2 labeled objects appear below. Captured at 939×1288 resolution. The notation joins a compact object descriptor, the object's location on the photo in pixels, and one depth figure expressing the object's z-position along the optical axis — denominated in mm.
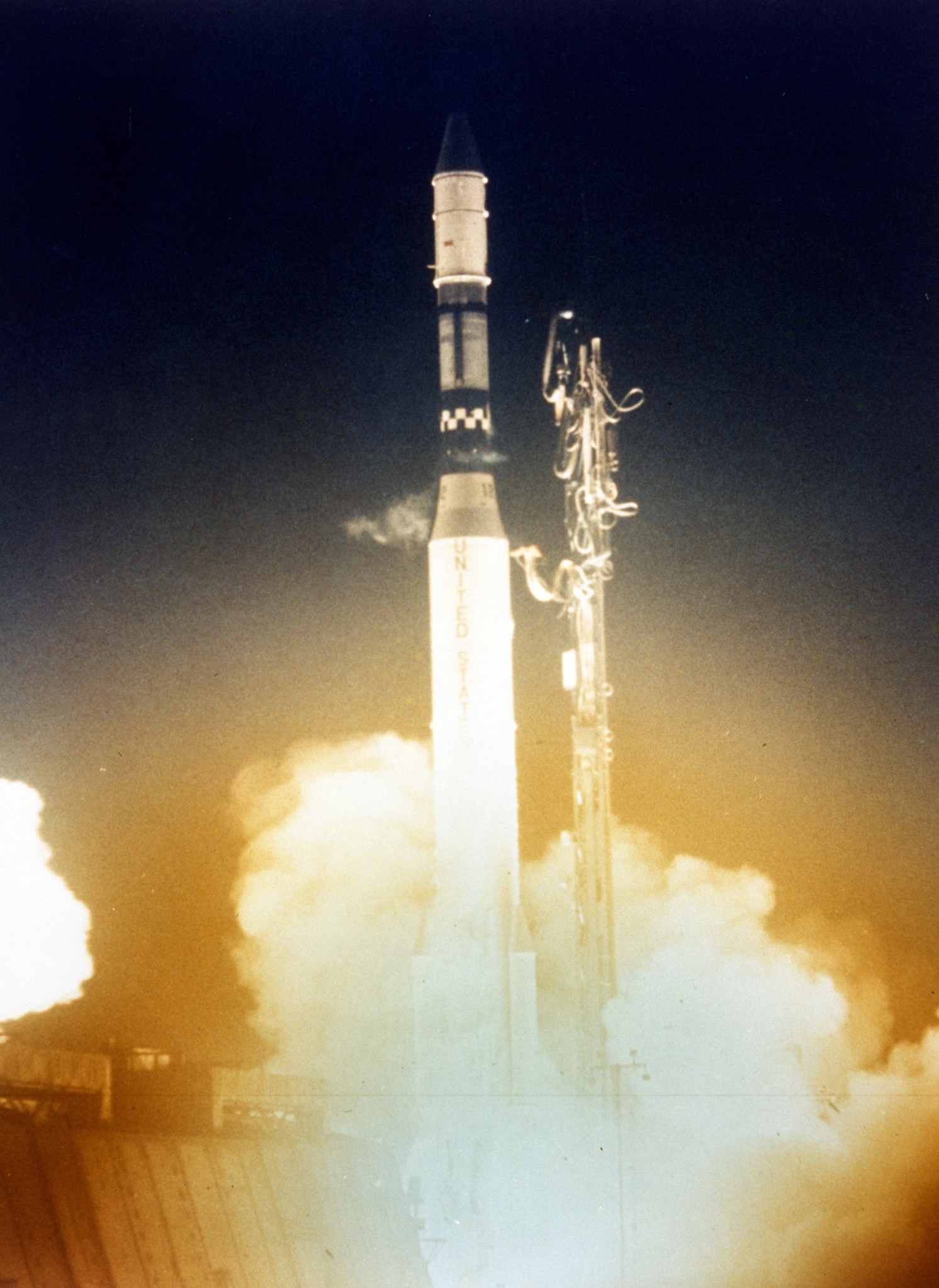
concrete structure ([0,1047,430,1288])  23047
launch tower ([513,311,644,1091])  27438
